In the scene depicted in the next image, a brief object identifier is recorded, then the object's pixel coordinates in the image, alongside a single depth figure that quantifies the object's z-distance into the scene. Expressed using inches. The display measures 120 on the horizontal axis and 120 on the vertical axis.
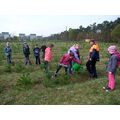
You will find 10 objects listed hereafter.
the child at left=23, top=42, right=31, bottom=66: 277.6
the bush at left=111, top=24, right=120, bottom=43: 1195.6
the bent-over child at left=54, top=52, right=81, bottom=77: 185.5
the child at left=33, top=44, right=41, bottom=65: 274.7
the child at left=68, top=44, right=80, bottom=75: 200.7
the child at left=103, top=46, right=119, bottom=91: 129.3
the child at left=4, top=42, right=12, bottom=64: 281.8
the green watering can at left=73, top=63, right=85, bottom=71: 194.5
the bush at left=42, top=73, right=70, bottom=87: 163.0
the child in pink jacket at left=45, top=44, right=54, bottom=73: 204.7
